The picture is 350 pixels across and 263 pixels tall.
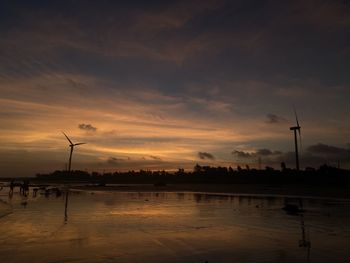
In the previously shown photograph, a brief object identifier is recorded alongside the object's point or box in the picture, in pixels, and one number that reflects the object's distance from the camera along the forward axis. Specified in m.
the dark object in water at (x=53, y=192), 67.12
